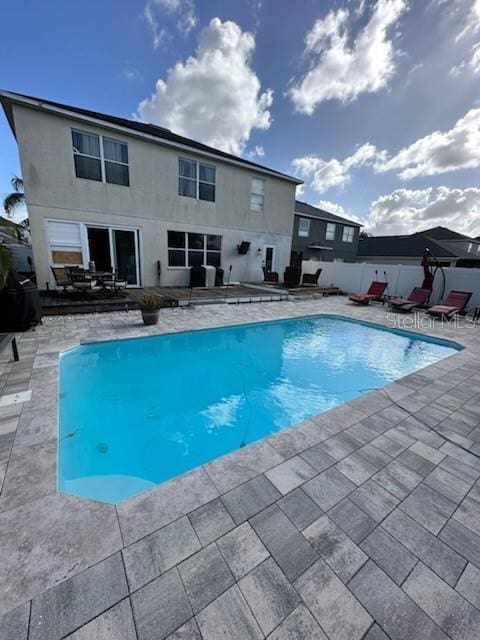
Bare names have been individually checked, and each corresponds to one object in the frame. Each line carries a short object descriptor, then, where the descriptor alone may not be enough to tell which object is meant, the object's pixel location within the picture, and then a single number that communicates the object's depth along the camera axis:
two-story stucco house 8.10
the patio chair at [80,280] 7.23
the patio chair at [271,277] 13.64
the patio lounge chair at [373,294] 10.56
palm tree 16.02
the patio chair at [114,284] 7.84
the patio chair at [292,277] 12.55
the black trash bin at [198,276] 10.98
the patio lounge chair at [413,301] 9.27
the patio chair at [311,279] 13.47
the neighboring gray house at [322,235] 19.83
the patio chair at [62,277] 7.36
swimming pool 2.81
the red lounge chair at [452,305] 8.43
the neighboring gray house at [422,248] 23.66
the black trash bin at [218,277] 11.55
